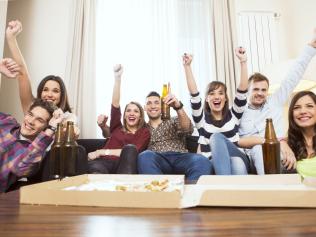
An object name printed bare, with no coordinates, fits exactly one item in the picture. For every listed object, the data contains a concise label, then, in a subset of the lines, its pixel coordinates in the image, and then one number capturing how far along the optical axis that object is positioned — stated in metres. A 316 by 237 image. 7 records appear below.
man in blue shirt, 1.90
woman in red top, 1.78
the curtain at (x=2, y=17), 2.44
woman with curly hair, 1.47
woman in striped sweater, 1.86
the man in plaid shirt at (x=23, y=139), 1.17
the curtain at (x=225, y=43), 2.80
